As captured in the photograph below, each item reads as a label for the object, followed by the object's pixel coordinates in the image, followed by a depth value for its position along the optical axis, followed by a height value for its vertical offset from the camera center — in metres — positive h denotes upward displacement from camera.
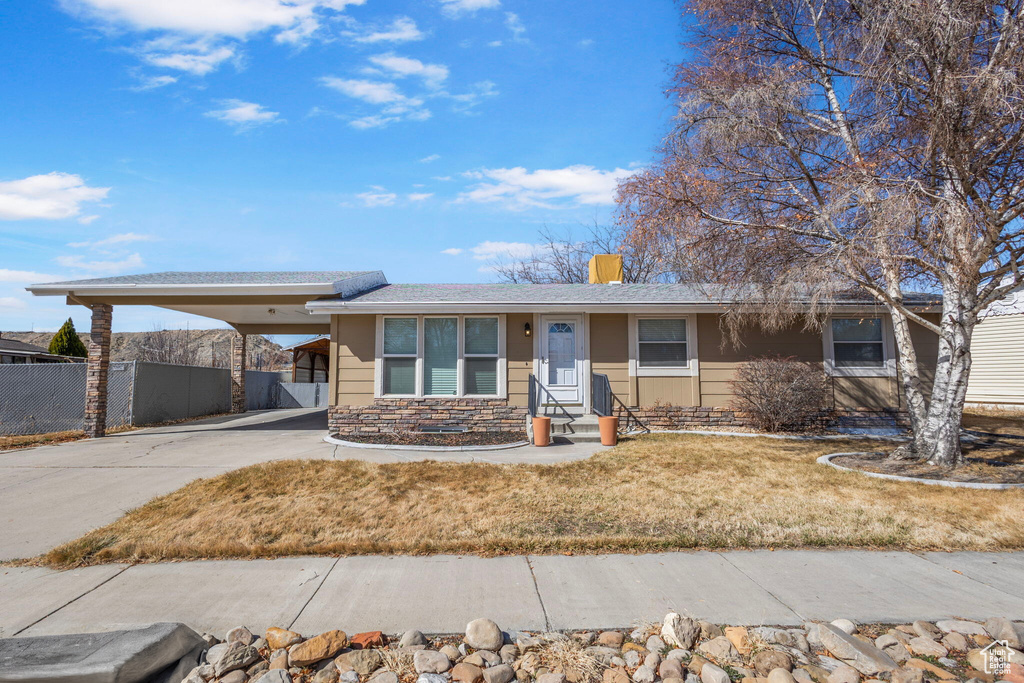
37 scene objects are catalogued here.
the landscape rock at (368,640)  3.12 -1.48
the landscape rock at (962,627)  3.26 -1.46
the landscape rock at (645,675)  2.86 -1.52
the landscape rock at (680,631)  3.14 -1.44
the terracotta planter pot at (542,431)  9.08 -0.92
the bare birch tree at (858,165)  6.25 +2.75
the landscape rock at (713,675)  2.79 -1.49
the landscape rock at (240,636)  3.14 -1.47
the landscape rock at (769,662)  2.89 -1.48
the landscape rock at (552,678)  2.80 -1.50
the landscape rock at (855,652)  2.87 -1.45
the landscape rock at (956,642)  3.11 -1.48
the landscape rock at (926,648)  3.05 -1.48
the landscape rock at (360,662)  2.92 -1.50
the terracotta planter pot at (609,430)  9.10 -0.91
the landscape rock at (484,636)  3.11 -1.45
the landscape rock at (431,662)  2.91 -1.50
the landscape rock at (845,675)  2.81 -1.50
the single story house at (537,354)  10.70 +0.37
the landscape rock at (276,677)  2.82 -1.52
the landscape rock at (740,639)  3.09 -1.47
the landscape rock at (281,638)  3.13 -1.48
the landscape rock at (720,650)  3.04 -1.49
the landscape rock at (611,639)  3.16 -1.49
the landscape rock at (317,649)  2.98 -1.47
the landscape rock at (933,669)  2.86 -1.50
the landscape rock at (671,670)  2.87 -1.50
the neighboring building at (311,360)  21.40 +0.51
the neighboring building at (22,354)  19.35 +0.56
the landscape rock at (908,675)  2.77 -1.47
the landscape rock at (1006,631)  3.15 -1.44
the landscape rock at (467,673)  2.84 -1.51
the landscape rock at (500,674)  2.85 -1.52
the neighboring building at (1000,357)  15.74 +0.52
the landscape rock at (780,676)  2.77 -1.48
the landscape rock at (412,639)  3.12 -1.47
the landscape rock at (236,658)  2.95 -1.51
